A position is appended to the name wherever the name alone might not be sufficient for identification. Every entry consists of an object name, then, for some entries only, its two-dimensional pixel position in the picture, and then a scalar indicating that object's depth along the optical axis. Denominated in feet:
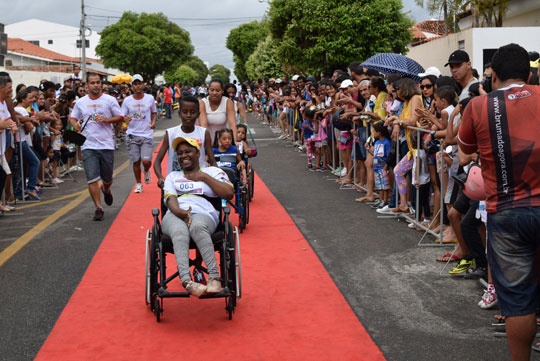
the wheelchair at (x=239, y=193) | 30.86
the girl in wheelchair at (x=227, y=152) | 32.37
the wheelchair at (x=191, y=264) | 18.83
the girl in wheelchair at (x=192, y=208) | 18.65
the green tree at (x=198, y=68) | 561.97
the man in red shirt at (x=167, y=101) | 133.69
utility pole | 180.39
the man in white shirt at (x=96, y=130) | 34.76
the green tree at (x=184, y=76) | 449.48
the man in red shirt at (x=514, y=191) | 14.15
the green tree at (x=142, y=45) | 294.66
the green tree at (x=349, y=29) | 84.12
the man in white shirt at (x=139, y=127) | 43.45
